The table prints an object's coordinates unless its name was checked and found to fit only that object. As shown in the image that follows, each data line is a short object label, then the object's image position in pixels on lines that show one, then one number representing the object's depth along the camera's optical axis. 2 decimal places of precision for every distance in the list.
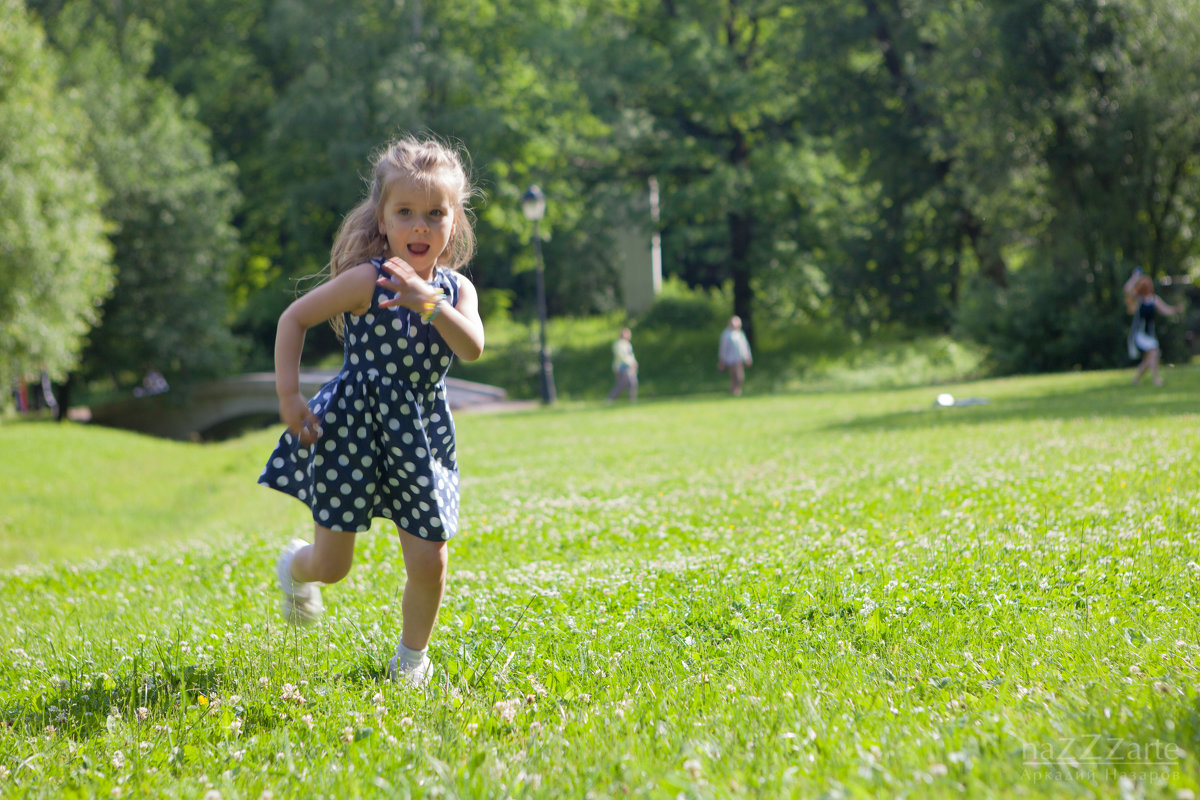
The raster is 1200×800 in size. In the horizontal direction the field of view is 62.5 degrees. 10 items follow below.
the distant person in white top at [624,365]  30.06
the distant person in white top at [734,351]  30.00
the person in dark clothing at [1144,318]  19.27
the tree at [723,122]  38.00
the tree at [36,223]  24.52
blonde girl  4.09
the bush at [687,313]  44.78
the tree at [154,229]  36.16
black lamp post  28.05
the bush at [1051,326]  28.44
